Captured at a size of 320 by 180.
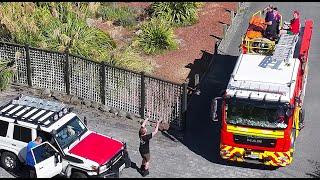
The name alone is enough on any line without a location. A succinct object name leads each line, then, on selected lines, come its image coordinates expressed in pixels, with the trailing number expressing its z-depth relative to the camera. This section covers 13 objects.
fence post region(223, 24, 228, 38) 27.15
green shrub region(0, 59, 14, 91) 22.70
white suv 16.62
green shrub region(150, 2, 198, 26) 29.17
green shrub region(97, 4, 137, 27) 29.31
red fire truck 16.92
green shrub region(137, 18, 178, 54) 26.41
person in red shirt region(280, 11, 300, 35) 22.03
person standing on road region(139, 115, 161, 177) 17.25
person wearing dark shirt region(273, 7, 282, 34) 21.95
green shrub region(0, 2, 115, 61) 23.78
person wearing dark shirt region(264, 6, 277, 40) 21.77
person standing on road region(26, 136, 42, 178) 16.45
